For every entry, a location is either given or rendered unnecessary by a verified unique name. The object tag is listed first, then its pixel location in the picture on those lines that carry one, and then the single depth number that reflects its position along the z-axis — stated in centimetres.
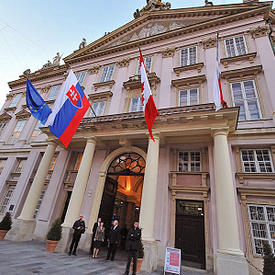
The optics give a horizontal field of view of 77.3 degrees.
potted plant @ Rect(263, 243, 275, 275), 478
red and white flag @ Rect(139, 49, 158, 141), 766
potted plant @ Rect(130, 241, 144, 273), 640
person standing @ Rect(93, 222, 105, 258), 786
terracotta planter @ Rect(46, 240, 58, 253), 810
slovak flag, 812
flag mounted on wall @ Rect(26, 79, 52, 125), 974
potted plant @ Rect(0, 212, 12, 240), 1014
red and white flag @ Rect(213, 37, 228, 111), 745
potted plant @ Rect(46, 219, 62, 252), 811
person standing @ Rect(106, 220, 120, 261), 757
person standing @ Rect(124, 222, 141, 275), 586
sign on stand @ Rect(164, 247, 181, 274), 589
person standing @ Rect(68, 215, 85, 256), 807
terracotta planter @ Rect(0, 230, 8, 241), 1012
